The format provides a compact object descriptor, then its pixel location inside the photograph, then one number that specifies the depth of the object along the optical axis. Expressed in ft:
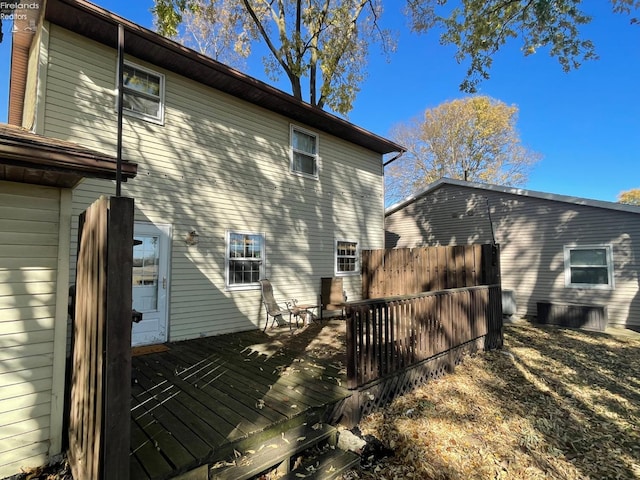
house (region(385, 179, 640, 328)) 27.99
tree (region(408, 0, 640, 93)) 26.50
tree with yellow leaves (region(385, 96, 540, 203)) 70.08
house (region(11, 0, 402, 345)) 15.65
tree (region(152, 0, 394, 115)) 36.04
